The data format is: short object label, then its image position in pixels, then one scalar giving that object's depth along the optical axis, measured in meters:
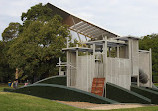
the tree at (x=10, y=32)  47.56
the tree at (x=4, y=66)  44.56
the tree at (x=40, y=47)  30.05
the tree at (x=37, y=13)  40.84
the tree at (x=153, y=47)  40.75
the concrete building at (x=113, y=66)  17.78
